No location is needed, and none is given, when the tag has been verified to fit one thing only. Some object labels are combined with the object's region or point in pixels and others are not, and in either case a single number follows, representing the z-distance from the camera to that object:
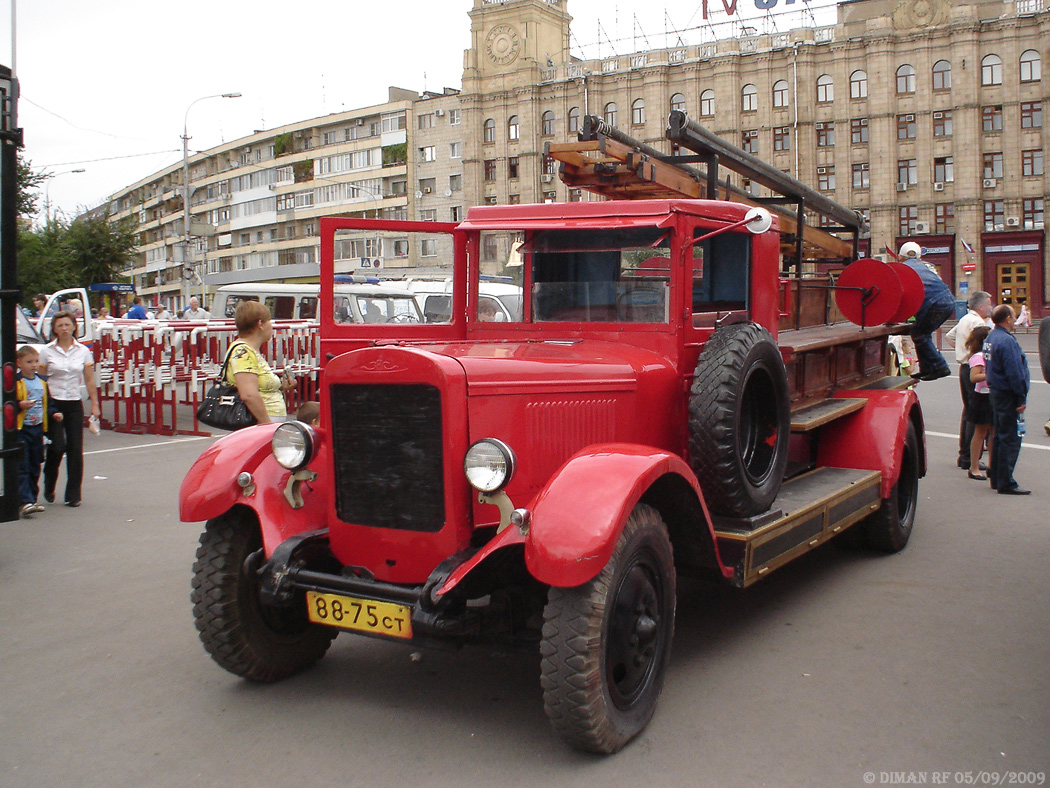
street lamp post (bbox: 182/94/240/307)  37.78
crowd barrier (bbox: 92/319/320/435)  13.17
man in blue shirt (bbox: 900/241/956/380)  8.72
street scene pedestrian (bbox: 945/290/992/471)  10.03
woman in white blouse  8.45
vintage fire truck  3.70
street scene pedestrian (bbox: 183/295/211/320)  22.41
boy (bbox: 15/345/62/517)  7.97
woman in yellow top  6.47
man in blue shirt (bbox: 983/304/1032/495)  8.59
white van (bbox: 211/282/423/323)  11.50
